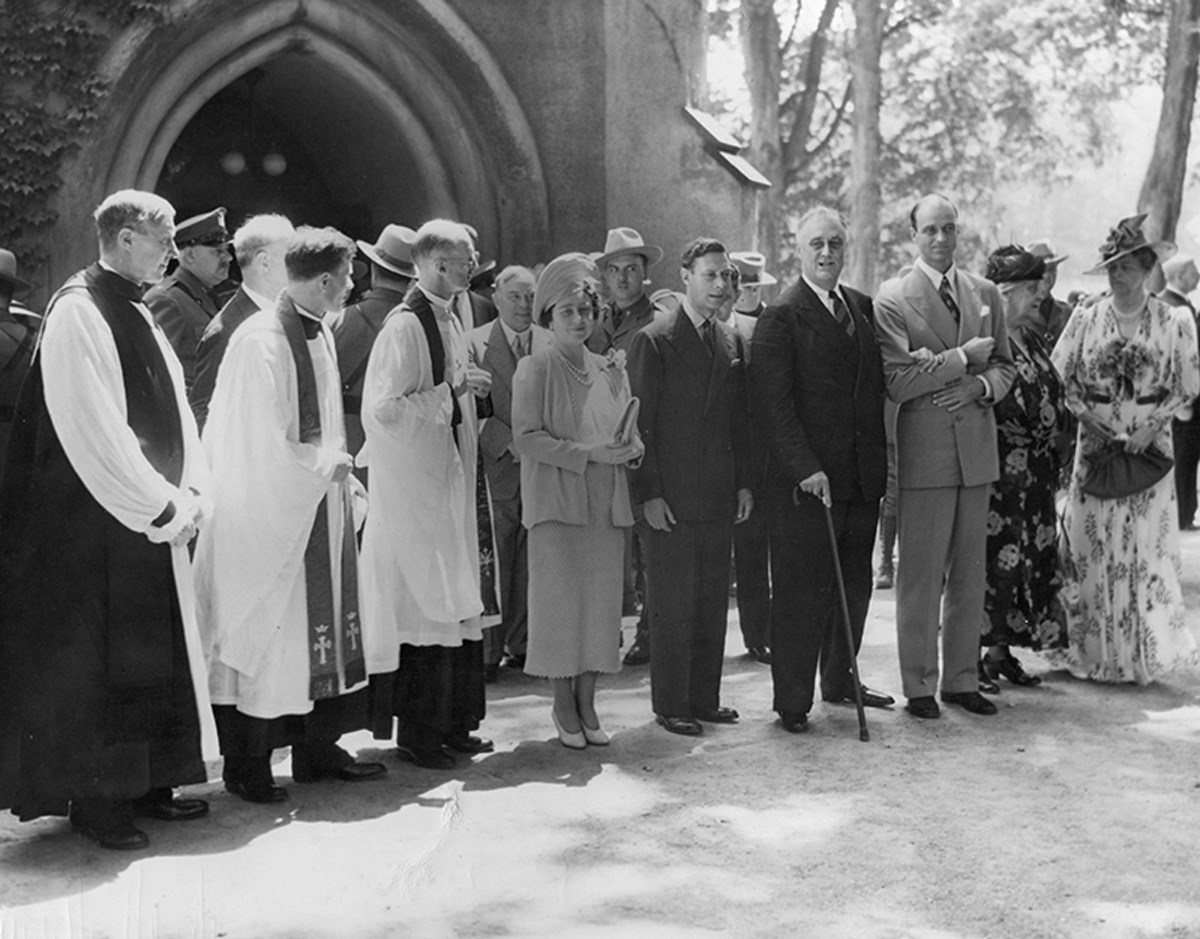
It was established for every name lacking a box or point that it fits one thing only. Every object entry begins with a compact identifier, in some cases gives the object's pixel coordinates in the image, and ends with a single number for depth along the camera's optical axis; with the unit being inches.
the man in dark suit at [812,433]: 268.7
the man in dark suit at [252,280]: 243.4
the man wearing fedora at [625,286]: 343.3
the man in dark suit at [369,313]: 277.9
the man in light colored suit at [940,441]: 275.3
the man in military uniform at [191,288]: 273.7
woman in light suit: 253.8
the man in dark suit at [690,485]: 270.2
